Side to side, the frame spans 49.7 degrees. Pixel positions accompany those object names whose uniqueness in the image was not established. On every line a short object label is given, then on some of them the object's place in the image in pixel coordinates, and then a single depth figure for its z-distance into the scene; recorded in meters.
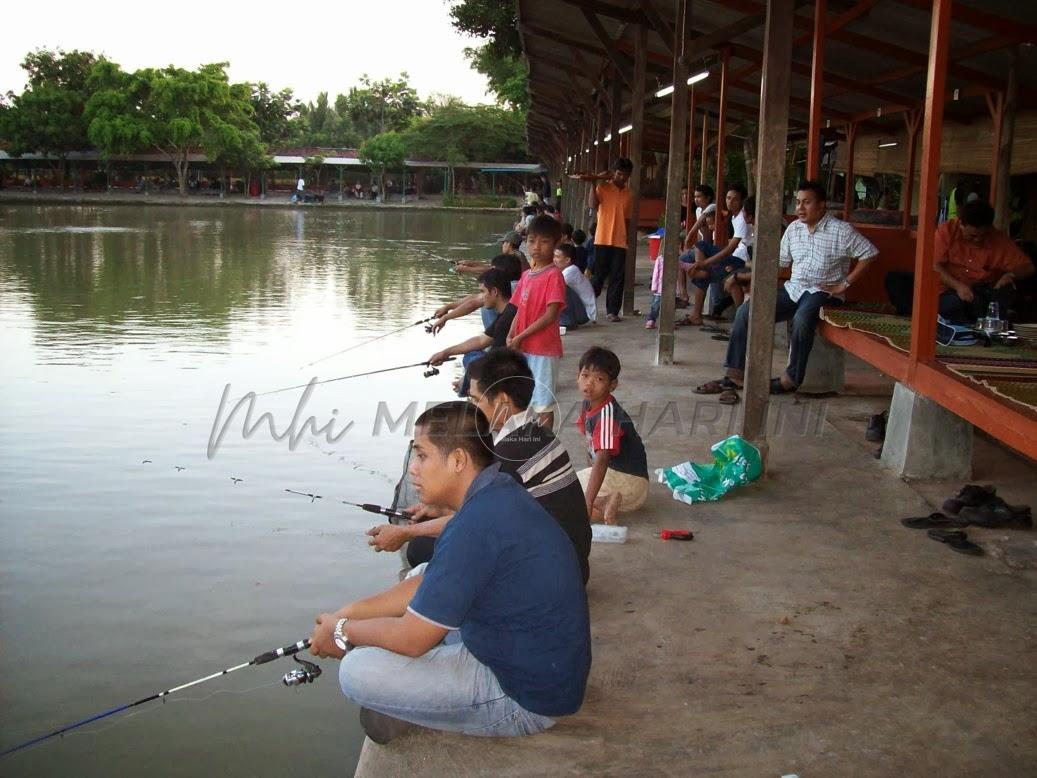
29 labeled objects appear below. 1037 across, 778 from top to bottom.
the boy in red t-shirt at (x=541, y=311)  6.13
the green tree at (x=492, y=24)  20.80
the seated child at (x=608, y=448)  4.75
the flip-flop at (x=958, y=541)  4.48
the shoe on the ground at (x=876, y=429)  6.28
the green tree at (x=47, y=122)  54.16
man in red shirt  6.84
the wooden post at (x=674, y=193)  8.67
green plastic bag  5.30
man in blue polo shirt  2.68
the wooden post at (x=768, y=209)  5.64
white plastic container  4.68
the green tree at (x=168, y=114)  52.66
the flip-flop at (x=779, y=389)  7.61
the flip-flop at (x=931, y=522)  4.78
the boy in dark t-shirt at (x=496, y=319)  6.52
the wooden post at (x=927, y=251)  5.16
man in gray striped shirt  3.73
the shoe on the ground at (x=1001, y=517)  4.71
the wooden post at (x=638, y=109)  11.13
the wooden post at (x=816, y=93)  7.87
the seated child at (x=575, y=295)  10.66
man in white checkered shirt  7.37
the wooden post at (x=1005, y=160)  9.36
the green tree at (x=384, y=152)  57.66
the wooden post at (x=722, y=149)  11.54
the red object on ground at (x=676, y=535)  4.72
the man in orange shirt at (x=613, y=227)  11.69
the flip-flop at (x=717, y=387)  7.60
